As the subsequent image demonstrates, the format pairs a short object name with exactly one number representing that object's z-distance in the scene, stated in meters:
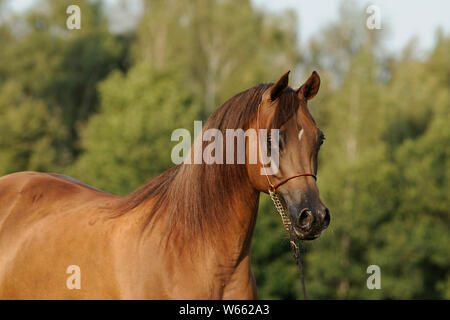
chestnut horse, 7.77
